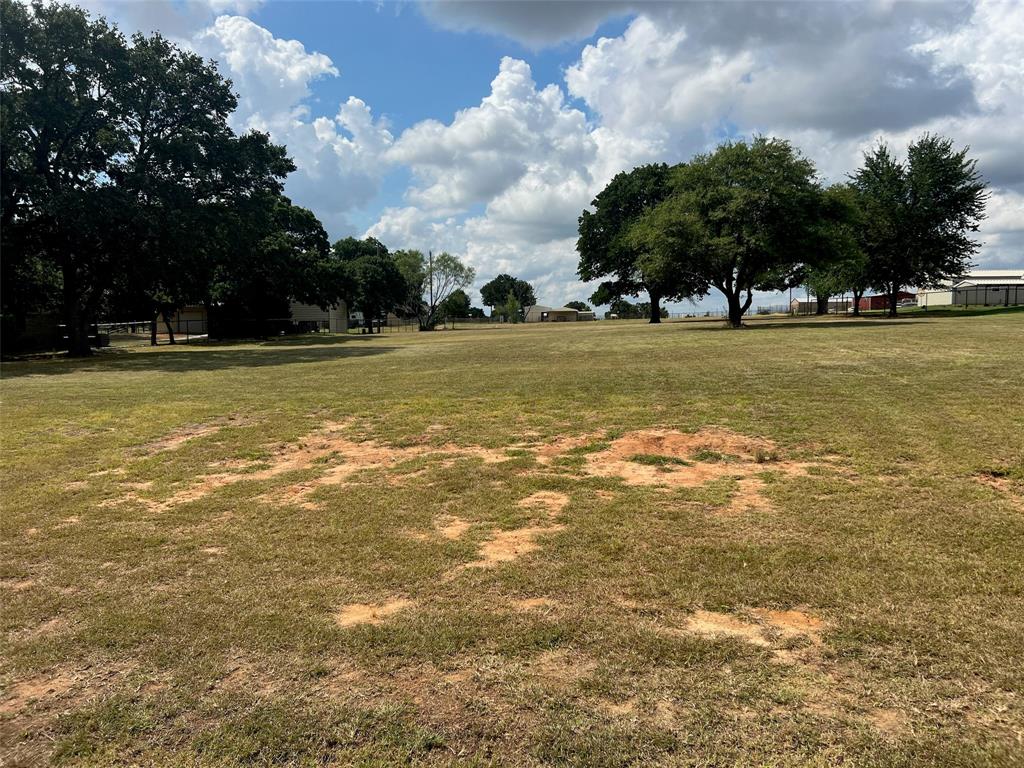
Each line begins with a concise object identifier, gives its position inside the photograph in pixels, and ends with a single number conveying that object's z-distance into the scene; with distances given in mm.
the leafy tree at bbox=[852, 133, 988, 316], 44250
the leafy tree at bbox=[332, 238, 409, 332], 67938
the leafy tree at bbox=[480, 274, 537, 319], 146000
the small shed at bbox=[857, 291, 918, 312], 82900
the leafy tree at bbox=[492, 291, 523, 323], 113500
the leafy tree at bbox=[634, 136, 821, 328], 32719
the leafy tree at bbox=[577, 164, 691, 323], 57562
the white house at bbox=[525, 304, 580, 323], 123312
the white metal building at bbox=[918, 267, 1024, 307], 65062
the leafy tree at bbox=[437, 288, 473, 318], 109438
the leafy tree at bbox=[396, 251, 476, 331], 79938
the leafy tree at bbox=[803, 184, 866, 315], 32969
